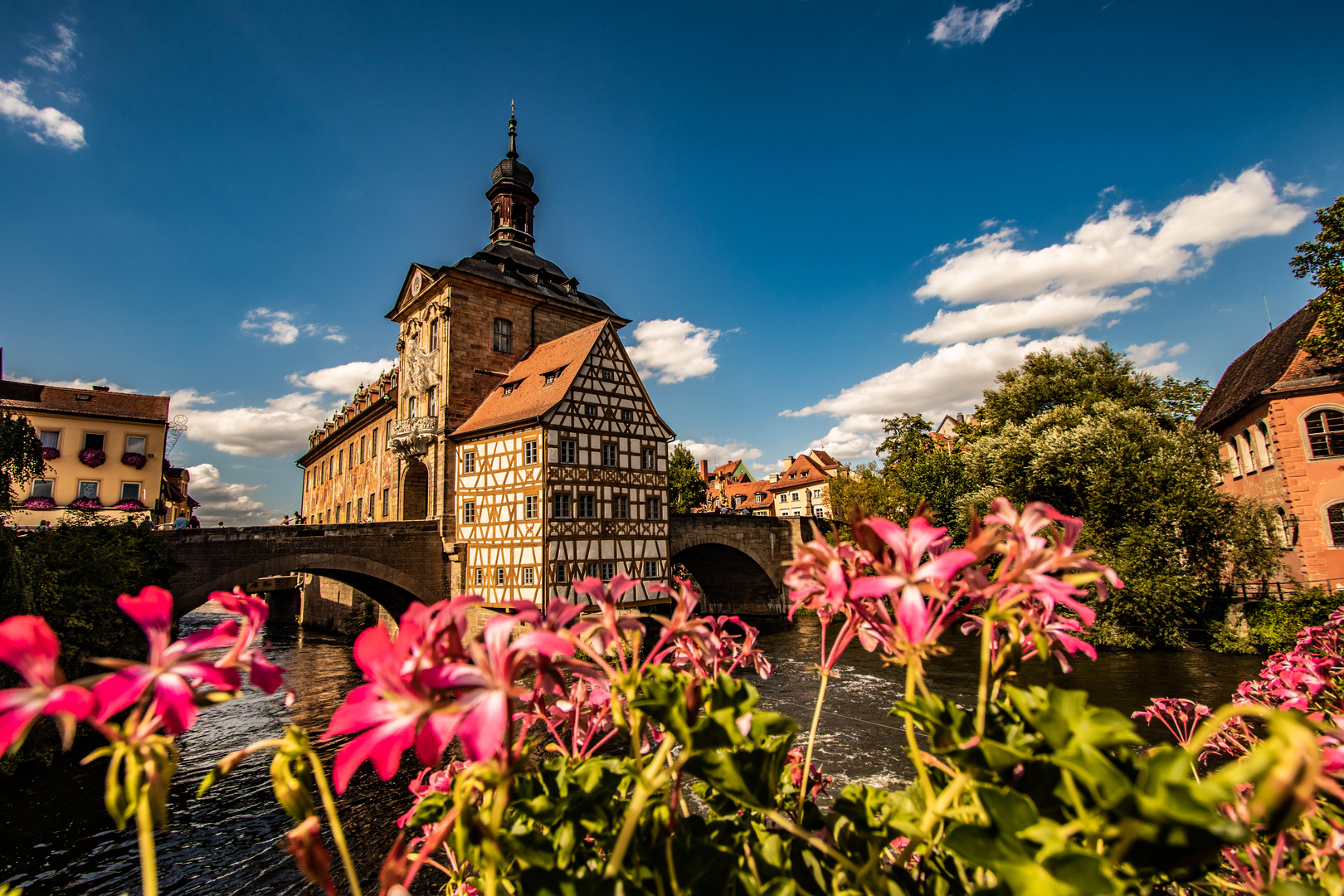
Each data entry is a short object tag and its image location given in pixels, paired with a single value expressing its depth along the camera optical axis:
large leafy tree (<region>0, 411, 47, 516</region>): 12.69
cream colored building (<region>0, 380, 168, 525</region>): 24.23
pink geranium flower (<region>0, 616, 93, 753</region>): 0.82
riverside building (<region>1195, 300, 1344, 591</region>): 18.45
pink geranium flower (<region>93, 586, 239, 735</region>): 0.88
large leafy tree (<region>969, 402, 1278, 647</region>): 16.81
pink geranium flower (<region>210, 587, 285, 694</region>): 0.97
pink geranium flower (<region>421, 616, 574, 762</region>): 0.88
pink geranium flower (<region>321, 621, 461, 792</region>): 0.85
